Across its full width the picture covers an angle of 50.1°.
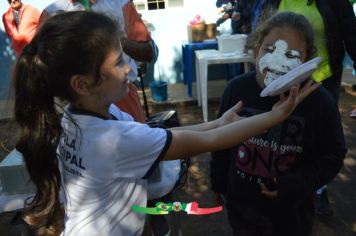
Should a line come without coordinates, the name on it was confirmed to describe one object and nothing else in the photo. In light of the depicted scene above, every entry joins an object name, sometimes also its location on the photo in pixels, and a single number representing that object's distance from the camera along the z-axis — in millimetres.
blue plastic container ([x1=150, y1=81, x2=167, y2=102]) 6072
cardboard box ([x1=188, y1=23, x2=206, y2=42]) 6236
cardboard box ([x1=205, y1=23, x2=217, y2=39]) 6234
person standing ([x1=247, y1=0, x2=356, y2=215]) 2434
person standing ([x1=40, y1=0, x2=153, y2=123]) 2008
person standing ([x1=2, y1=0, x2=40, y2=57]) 4492
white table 5129
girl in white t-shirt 1137
